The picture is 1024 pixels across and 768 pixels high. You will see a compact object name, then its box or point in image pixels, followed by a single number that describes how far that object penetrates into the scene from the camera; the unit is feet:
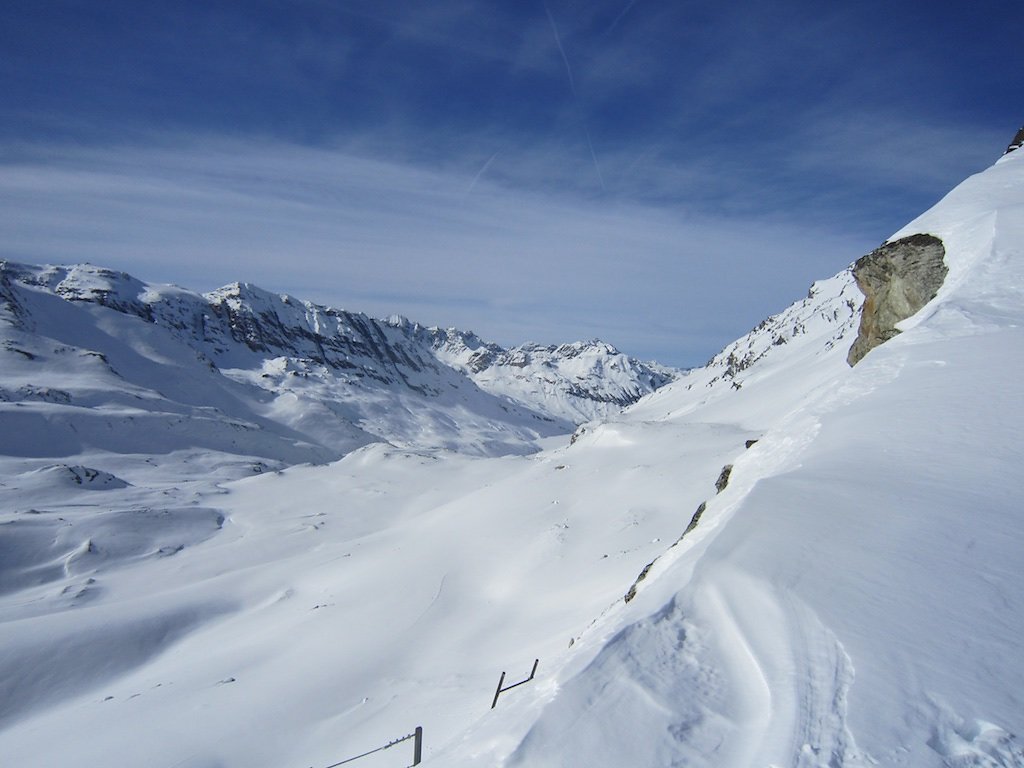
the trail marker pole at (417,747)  27.41
